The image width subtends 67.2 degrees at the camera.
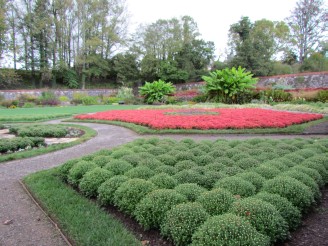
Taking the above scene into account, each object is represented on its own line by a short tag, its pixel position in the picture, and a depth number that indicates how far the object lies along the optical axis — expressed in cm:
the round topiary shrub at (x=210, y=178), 319
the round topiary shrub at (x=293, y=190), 268
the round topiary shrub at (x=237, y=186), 282
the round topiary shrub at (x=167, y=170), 358
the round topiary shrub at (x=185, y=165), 373
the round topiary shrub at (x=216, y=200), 242
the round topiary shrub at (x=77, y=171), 368
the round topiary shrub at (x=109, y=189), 304
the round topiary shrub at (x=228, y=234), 188
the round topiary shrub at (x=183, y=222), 214
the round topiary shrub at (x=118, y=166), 368
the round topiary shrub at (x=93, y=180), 333
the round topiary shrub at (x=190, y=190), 274
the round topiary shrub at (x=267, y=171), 329
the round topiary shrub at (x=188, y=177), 324
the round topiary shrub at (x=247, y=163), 375
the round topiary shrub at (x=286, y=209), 241
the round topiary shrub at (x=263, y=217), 214
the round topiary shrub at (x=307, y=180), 301
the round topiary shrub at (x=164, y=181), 305
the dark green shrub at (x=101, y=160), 409
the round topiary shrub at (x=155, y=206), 246
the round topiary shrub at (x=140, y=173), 341
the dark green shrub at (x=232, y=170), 346
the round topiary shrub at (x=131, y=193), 277
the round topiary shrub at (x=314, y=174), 329
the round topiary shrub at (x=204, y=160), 402
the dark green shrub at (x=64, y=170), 396
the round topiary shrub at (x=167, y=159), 404
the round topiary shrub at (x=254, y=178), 305
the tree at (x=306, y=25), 3069
